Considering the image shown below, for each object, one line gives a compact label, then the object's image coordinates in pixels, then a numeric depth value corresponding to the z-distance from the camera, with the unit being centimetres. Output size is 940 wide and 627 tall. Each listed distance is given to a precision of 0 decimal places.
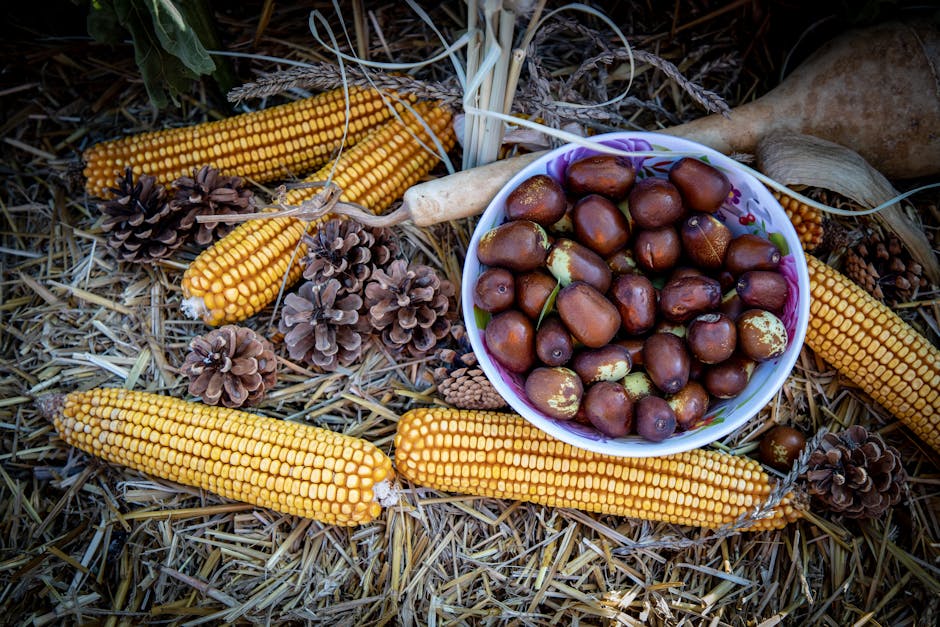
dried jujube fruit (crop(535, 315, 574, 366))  35
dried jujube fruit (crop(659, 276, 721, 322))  35
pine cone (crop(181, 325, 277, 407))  39
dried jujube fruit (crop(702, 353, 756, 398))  35
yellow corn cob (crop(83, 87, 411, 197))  43
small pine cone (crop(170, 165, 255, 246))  41
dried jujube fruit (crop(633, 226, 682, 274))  36
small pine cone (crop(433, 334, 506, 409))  40
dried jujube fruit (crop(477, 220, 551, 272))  35
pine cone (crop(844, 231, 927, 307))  42
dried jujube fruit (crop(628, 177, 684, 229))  36
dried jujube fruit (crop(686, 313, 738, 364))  34
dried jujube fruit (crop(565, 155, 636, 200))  36
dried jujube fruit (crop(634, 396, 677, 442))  34
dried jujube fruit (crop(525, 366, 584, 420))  34
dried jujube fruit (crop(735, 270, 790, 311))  35
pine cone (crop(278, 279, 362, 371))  40
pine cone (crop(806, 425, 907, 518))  38
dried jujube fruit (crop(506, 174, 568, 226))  36
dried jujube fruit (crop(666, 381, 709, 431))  35
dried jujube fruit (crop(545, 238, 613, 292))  35
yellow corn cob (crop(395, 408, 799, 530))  37
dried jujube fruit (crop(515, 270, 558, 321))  36
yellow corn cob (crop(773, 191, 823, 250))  41
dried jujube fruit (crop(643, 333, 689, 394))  34
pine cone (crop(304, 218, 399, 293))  40
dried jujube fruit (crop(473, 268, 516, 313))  35
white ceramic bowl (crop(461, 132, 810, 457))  34
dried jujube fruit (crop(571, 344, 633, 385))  35
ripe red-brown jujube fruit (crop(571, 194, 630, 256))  36
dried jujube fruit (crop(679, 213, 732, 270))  36
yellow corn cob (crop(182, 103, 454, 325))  39
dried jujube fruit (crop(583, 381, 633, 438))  34
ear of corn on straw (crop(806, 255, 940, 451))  39
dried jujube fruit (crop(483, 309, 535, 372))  35
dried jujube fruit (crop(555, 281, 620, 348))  34
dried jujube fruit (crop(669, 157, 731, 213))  36
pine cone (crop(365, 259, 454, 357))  40
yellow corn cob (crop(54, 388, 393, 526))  37
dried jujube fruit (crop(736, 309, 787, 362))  34
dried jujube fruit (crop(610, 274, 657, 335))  35
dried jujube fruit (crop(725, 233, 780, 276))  35
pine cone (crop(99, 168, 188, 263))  41
